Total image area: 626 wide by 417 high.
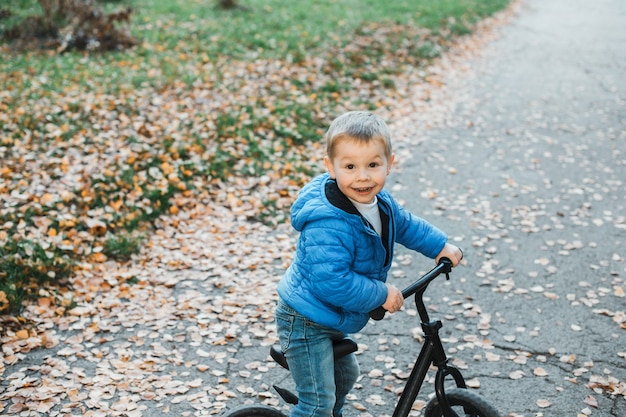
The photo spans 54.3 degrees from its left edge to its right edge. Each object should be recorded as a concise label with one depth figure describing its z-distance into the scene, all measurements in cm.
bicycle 282
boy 264
